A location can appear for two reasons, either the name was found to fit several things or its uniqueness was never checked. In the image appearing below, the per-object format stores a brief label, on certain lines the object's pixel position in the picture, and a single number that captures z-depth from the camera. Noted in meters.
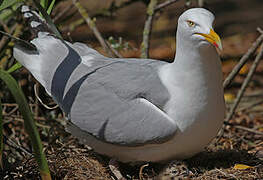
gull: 5.20
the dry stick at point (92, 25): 8.05
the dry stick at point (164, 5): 8.07
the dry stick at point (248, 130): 7.35
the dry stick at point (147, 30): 8.05
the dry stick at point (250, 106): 8.91
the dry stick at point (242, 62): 7.53
